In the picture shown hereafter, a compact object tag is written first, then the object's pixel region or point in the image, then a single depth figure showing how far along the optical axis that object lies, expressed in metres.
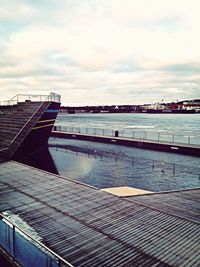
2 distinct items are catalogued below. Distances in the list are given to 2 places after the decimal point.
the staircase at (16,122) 25.77
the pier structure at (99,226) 7.62
